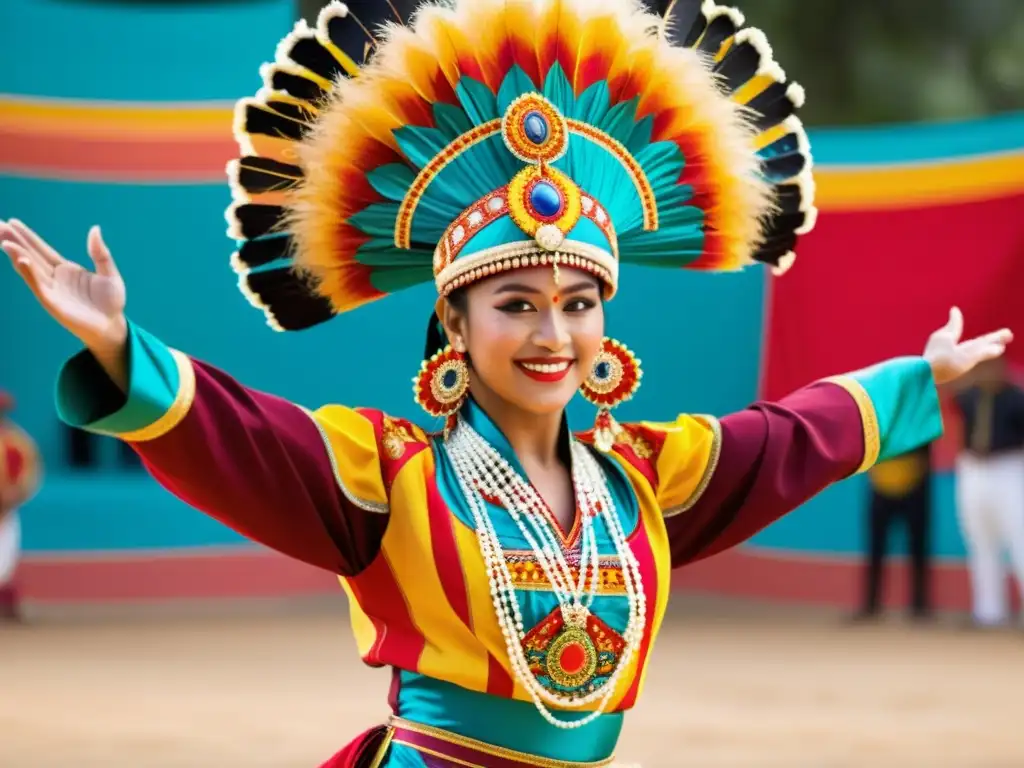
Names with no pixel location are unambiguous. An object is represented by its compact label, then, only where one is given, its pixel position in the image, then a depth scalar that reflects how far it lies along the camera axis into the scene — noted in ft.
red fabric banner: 50.19
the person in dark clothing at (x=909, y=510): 51.37
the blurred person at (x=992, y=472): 48.55
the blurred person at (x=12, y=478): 49.44
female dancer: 13.28
